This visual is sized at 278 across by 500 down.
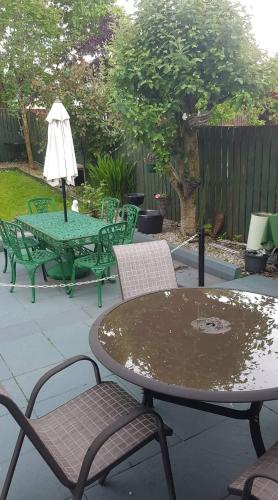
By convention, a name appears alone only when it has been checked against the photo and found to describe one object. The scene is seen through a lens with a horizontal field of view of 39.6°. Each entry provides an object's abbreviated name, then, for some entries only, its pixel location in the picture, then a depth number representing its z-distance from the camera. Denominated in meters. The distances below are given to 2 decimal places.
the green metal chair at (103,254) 4.26
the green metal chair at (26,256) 4.38
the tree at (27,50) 10.27
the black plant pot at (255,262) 4.81
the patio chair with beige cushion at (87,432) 1.44
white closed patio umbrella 4.81
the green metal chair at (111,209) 5.84
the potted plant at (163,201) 7.19
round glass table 1.56
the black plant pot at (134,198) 7.73
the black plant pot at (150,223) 6.68
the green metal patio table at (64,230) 4.39
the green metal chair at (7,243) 4.53
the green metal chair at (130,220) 4.87
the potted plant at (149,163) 7.32
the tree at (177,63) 4.80
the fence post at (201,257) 4.12
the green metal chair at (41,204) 6.37
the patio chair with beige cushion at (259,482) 1.35
